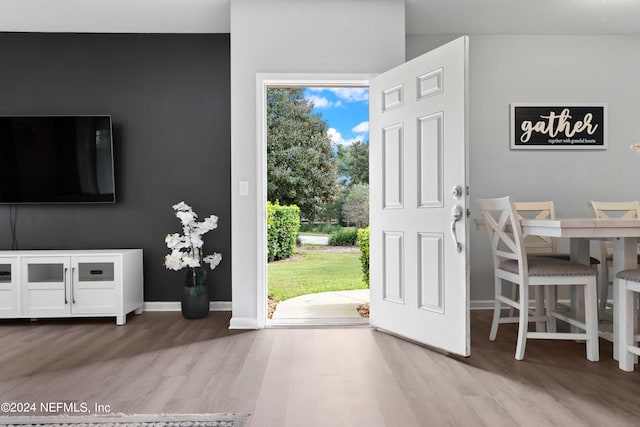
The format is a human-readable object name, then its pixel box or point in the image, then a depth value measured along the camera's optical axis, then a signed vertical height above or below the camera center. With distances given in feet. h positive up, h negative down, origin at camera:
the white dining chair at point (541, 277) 9.12 -1.59
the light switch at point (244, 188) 12.19 +0.38
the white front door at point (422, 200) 9.37 +0.03
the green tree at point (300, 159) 24.40 +2.35
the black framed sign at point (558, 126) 14.69 +2.45
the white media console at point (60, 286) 12.67 -2.36
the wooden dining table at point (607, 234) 8.32 -0.64
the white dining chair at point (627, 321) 8.57 -2.33
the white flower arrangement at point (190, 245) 13.12 -1.27
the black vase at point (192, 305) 13.23 -3.04
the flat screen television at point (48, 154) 13.78 +1.51
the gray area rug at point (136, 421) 6.40 -3.18
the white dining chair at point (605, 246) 12.00 -1.28
